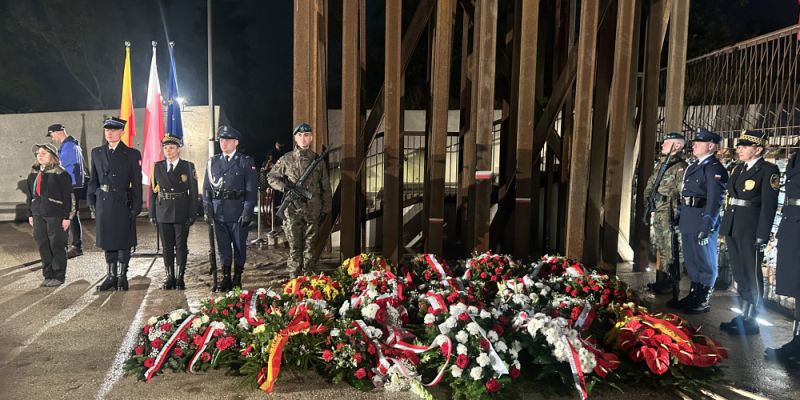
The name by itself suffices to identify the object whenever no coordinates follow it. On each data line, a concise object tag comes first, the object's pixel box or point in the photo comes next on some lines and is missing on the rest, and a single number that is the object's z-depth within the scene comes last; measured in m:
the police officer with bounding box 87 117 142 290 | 5.95
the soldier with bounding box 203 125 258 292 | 5.91
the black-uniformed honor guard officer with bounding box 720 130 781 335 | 4.66
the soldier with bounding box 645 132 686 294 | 5.85
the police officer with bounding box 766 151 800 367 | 4.23
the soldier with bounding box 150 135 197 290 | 5.99
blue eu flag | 10.12
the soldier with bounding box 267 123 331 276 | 6.01
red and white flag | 8.81
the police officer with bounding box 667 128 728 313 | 5.29
